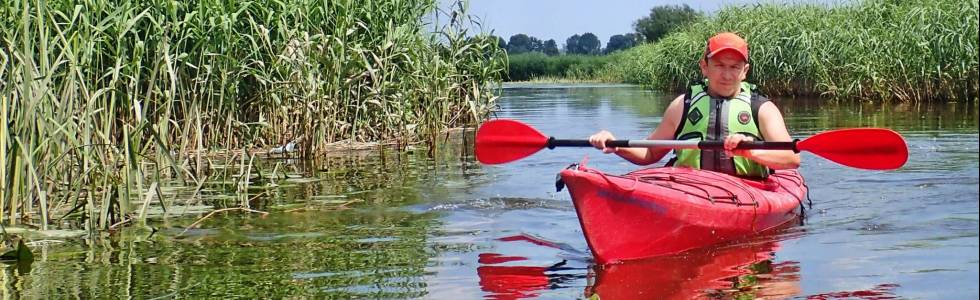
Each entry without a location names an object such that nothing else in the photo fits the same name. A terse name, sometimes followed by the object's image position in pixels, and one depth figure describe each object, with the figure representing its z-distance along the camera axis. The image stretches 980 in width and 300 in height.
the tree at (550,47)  108.06
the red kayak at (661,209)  5.32
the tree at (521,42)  110.55
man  6.34
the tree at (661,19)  84.88
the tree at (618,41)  122.19
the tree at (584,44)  132.75
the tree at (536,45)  108.60
